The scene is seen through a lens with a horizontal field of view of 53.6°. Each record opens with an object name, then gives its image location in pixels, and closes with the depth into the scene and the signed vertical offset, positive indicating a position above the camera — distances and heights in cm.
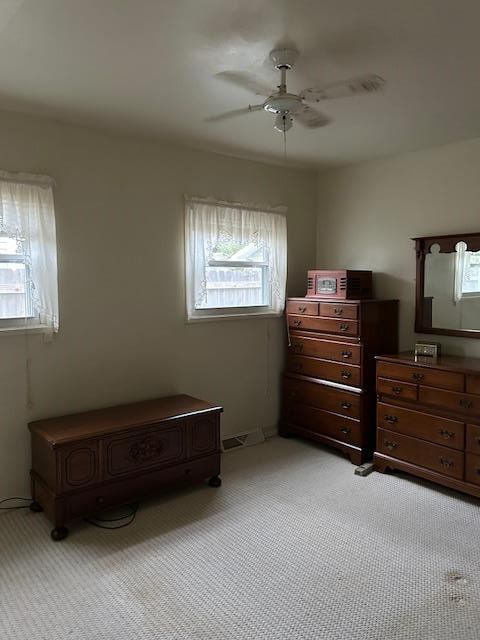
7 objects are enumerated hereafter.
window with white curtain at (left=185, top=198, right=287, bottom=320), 372 +27
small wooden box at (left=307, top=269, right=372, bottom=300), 385 +5
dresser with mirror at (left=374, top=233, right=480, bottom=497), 305 -66
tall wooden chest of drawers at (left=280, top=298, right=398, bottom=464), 369 -64
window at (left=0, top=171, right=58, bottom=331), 288 +25
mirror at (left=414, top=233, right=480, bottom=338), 348 +4
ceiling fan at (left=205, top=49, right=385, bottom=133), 218 +105
